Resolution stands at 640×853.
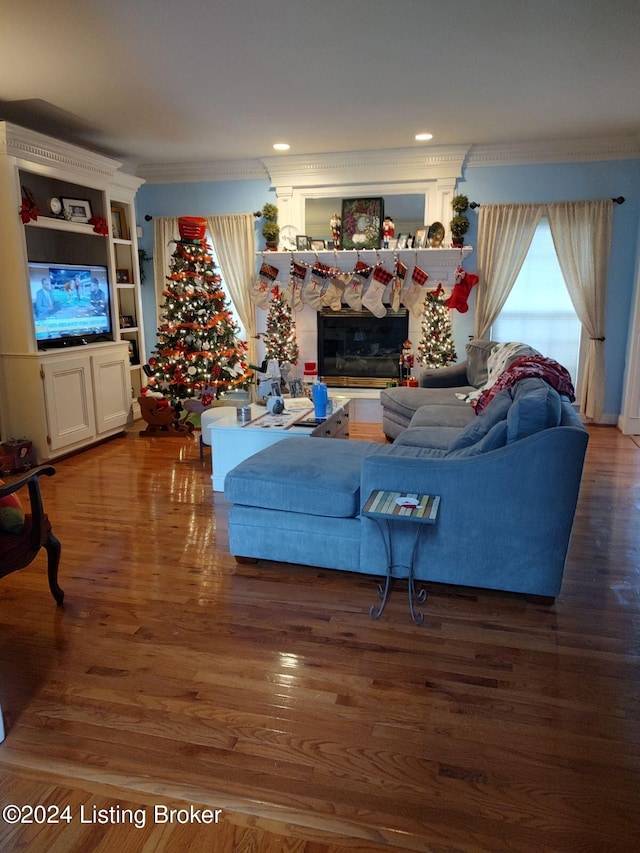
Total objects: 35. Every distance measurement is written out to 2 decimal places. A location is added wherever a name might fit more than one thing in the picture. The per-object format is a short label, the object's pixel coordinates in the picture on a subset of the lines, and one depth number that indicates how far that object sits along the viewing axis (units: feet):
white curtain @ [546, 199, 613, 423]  18.95
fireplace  21.58
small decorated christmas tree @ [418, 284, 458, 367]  20.13
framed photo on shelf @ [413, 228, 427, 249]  20.17
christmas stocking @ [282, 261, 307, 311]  21.21
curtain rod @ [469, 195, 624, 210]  18.71
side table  7.74
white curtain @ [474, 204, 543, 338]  19.47
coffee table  13.09
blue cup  13.89
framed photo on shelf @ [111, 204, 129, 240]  19.80
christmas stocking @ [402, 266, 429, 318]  20.29
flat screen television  16.03
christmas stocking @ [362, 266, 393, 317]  20.54
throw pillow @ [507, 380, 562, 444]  8.38
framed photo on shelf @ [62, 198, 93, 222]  17.02
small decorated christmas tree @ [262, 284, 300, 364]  21.31
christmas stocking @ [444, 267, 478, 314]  19.80
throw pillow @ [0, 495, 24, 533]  8.02
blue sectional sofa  8.32
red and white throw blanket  10.82
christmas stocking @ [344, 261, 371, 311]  20.83
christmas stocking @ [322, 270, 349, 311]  21.25
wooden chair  7.66
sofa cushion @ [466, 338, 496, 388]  17.83
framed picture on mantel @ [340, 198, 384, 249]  20.60
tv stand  15.15
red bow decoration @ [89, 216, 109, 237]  17.85
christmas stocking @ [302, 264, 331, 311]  21.36
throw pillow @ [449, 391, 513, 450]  9.44
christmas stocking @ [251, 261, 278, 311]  21.60
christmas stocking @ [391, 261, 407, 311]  20.34
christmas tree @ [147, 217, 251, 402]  18.44
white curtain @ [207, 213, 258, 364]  21.72
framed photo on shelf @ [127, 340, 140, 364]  20.78
